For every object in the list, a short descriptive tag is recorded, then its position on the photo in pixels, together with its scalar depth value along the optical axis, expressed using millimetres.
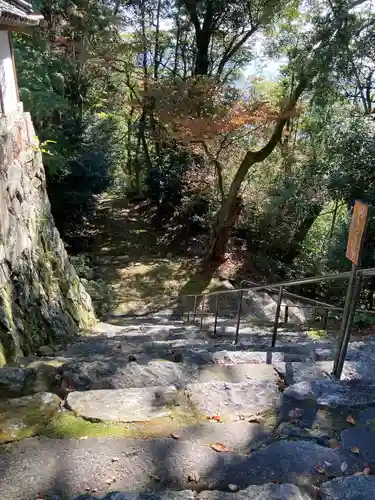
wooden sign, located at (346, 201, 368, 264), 2451
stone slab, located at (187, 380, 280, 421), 2549
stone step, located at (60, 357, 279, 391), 3066
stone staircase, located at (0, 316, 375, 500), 1847
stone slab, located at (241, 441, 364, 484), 1878
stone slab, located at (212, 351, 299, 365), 3754
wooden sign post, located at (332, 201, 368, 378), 2484
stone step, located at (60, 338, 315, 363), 3867
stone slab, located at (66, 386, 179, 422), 2428
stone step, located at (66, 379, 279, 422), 2467
